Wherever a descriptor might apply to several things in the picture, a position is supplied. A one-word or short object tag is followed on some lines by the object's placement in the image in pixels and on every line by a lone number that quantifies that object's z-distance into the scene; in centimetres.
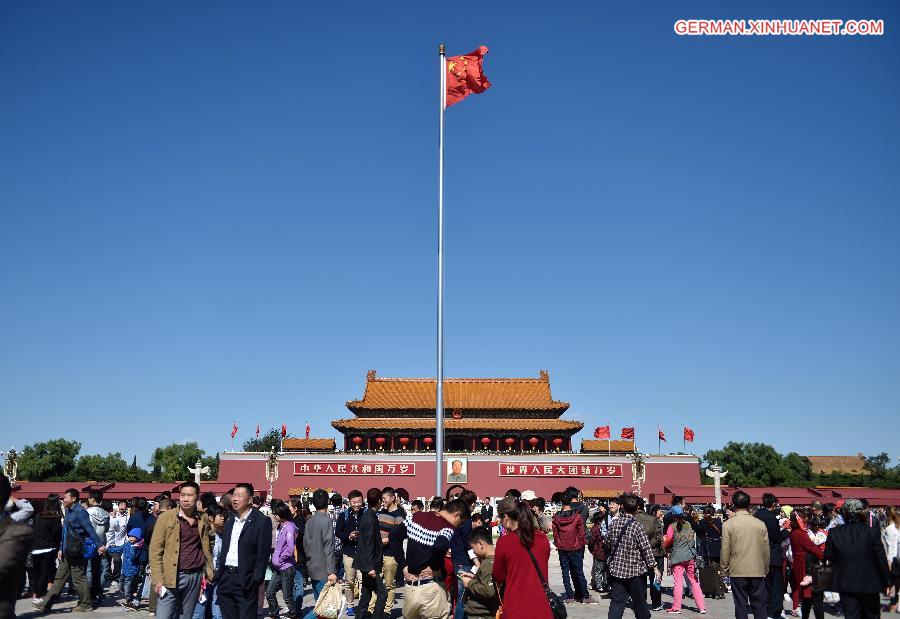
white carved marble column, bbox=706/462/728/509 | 3593
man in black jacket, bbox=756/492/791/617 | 911
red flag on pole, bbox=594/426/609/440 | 4175
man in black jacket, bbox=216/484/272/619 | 663
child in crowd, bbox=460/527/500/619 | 554
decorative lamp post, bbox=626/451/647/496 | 4178
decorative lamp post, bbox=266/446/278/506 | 4215
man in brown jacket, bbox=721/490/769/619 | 804
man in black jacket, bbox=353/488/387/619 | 804
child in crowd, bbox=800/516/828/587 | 911
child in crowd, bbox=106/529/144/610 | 1061
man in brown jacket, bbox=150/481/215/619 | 704
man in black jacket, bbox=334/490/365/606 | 867
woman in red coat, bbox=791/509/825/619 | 889
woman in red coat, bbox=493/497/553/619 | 515
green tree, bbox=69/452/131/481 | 5100
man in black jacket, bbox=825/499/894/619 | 699
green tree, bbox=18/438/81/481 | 4981
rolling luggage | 1128
